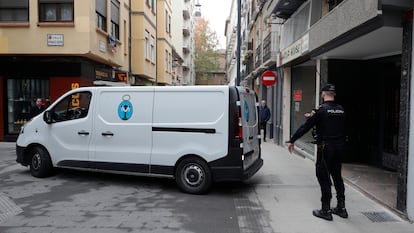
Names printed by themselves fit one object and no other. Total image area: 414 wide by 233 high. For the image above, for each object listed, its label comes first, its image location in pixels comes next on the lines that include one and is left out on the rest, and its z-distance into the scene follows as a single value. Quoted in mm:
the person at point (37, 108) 12355
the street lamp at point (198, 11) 56831
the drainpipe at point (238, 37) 17578
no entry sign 15250
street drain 5518
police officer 5500
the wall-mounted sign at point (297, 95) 14369
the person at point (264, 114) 16547
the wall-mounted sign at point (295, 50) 10706
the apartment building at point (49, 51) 14039
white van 6773
